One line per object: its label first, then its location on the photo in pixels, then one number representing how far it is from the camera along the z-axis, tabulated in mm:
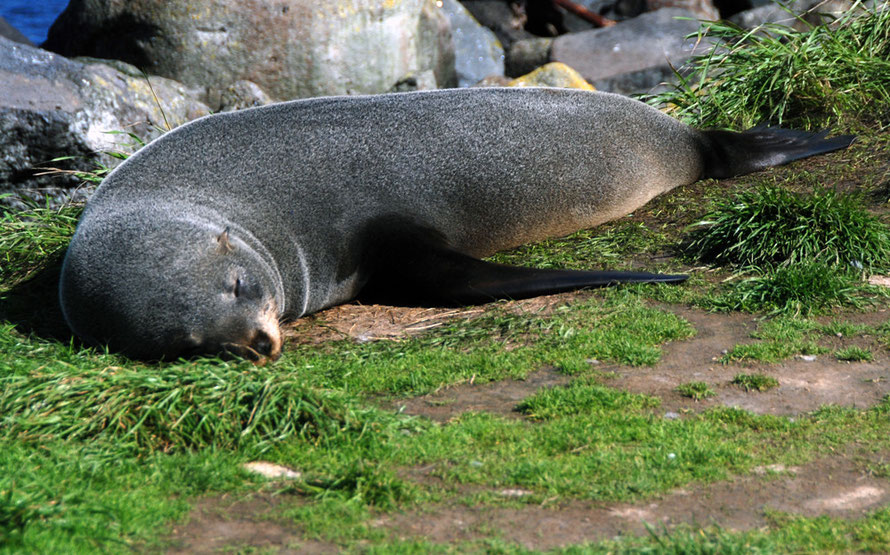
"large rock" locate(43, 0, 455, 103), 19187
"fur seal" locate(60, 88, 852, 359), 9547
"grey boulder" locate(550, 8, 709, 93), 28875
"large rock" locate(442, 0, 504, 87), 30752
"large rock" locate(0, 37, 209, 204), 13625
